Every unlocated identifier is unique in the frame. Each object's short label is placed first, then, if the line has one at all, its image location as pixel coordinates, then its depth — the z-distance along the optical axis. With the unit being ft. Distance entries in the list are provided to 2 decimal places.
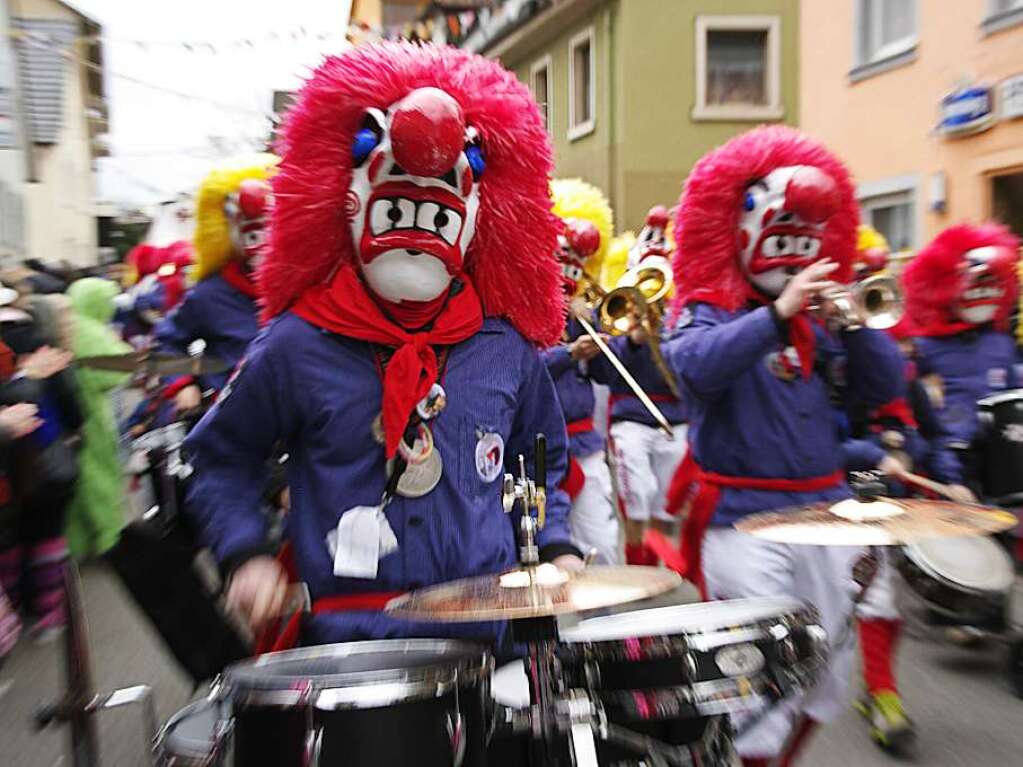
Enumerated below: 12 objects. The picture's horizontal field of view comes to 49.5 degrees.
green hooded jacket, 20.29
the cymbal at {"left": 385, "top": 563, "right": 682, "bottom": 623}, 5.77
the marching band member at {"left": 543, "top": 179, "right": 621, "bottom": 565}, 17.04
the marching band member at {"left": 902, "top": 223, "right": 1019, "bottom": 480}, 18.75
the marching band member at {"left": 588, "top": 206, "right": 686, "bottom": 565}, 20.27
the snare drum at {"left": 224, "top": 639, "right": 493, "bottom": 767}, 5.71
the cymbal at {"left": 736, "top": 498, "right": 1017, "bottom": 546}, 7.68
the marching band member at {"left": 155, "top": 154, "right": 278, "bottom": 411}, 16.29
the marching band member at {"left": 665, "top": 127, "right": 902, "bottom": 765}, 10.89
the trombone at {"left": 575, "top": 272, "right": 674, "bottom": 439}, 17.39
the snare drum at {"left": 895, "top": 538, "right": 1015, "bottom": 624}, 15.06
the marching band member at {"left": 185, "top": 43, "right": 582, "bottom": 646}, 7.44
